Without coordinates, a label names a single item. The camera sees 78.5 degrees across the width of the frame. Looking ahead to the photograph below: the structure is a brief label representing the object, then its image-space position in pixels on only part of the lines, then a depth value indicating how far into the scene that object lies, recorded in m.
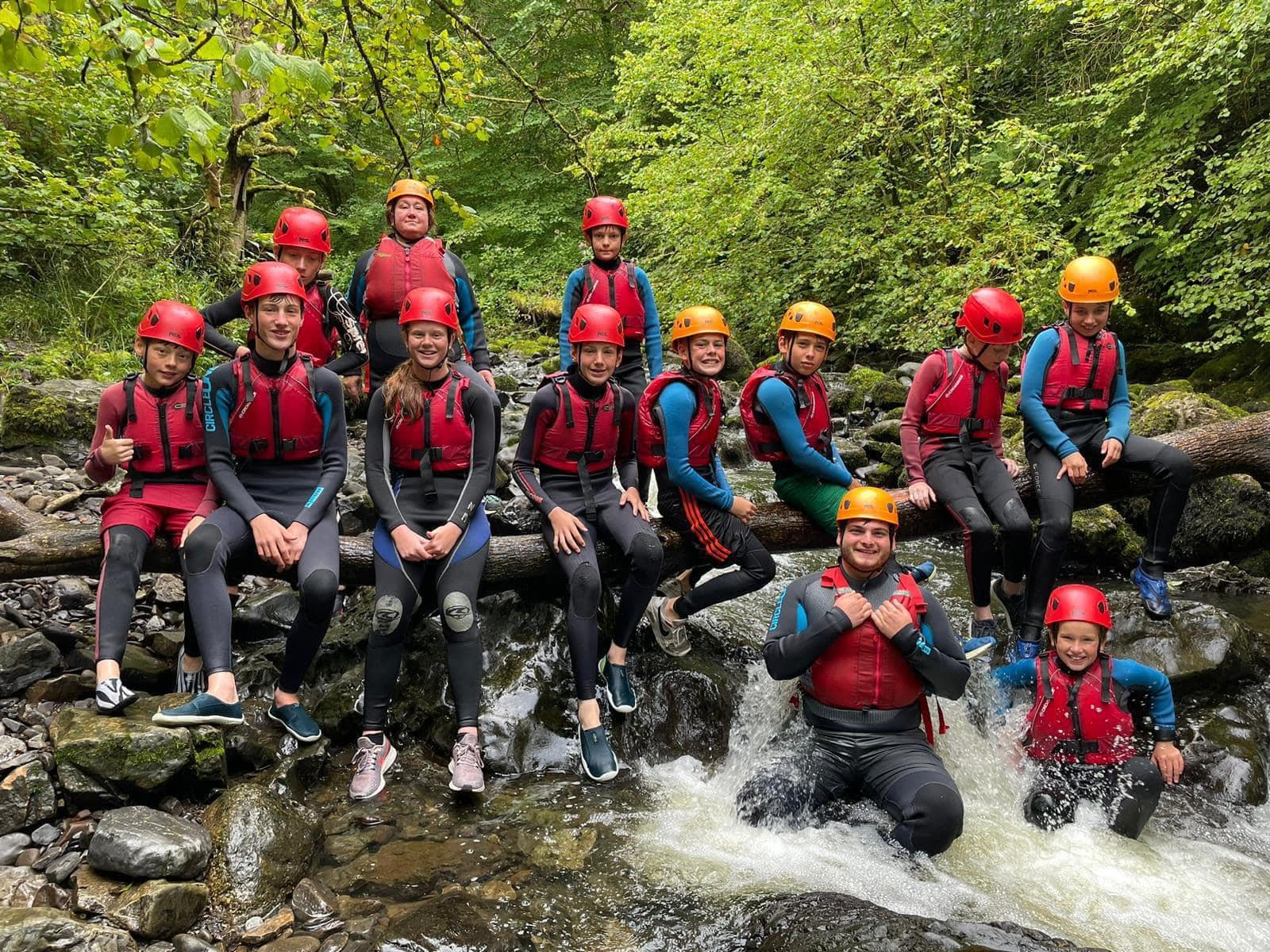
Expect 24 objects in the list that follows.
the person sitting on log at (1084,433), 5.41
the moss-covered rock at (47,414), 8.60
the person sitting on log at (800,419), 5.33
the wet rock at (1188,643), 5.39
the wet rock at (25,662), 4.63
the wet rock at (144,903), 3.22
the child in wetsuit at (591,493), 4.86
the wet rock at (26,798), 3.61
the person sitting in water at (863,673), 4.13
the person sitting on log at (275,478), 4.36
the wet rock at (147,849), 3.42
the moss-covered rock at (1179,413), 8.47
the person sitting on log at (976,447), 5.36
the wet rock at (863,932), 3.15
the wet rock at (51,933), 2.84
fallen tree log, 4.65
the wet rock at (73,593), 5.80
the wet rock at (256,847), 3.54
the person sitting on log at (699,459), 5.27
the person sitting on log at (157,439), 4.52
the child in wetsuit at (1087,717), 4.52
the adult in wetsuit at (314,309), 5.31
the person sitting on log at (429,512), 4.54
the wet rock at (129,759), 3.81
